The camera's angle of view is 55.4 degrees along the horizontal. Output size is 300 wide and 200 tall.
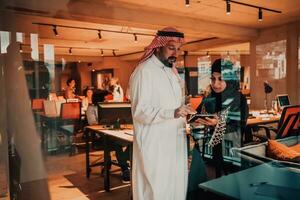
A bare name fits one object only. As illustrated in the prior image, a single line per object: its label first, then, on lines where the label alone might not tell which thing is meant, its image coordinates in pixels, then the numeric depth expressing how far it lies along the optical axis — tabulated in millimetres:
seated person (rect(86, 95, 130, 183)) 3523
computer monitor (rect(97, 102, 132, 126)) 3566
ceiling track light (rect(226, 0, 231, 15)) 4277
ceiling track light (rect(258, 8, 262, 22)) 4830
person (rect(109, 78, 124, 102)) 5539
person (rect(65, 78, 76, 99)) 4996
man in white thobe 1790
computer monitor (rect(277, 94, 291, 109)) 4629
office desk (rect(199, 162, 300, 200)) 1483
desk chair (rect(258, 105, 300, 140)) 3082
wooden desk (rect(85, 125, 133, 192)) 3084
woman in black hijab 2377
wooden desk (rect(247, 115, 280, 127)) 3883
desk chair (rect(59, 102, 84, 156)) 4992
